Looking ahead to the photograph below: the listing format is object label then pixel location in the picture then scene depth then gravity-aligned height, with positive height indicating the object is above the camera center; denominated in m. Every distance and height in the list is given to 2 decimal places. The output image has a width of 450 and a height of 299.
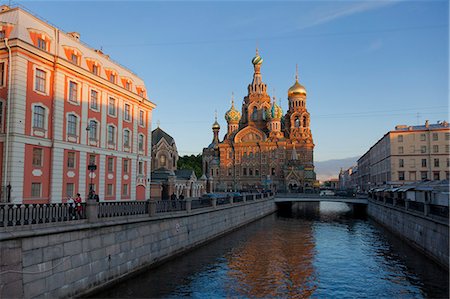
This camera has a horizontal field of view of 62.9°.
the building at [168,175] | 53.36 -0.33
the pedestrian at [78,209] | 16.73 -1.68
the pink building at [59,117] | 22.22 +3.97
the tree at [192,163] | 115.64 +3.35
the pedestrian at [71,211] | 16.33 -1.76
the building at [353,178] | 171.77 -1.62
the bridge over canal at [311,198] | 61.34 -4.09
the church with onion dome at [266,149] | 95.19 +6.71
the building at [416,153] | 66.19 +4.10
